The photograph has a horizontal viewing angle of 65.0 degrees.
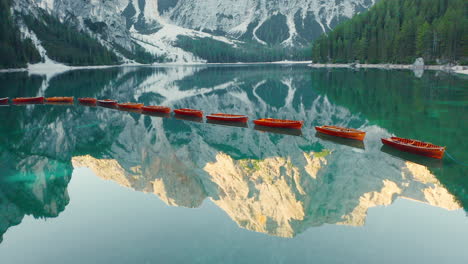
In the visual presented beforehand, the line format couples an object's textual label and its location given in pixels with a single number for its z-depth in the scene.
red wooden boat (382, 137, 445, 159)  30.48
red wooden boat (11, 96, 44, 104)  68.31
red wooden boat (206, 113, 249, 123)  48.44
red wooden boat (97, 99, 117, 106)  65.26
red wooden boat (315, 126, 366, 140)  37.81
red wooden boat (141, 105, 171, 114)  57.75
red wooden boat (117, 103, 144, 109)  61.09
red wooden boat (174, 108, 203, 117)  53.34
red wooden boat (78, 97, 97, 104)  67.92
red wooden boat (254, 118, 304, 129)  43.94
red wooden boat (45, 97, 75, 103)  69.38
